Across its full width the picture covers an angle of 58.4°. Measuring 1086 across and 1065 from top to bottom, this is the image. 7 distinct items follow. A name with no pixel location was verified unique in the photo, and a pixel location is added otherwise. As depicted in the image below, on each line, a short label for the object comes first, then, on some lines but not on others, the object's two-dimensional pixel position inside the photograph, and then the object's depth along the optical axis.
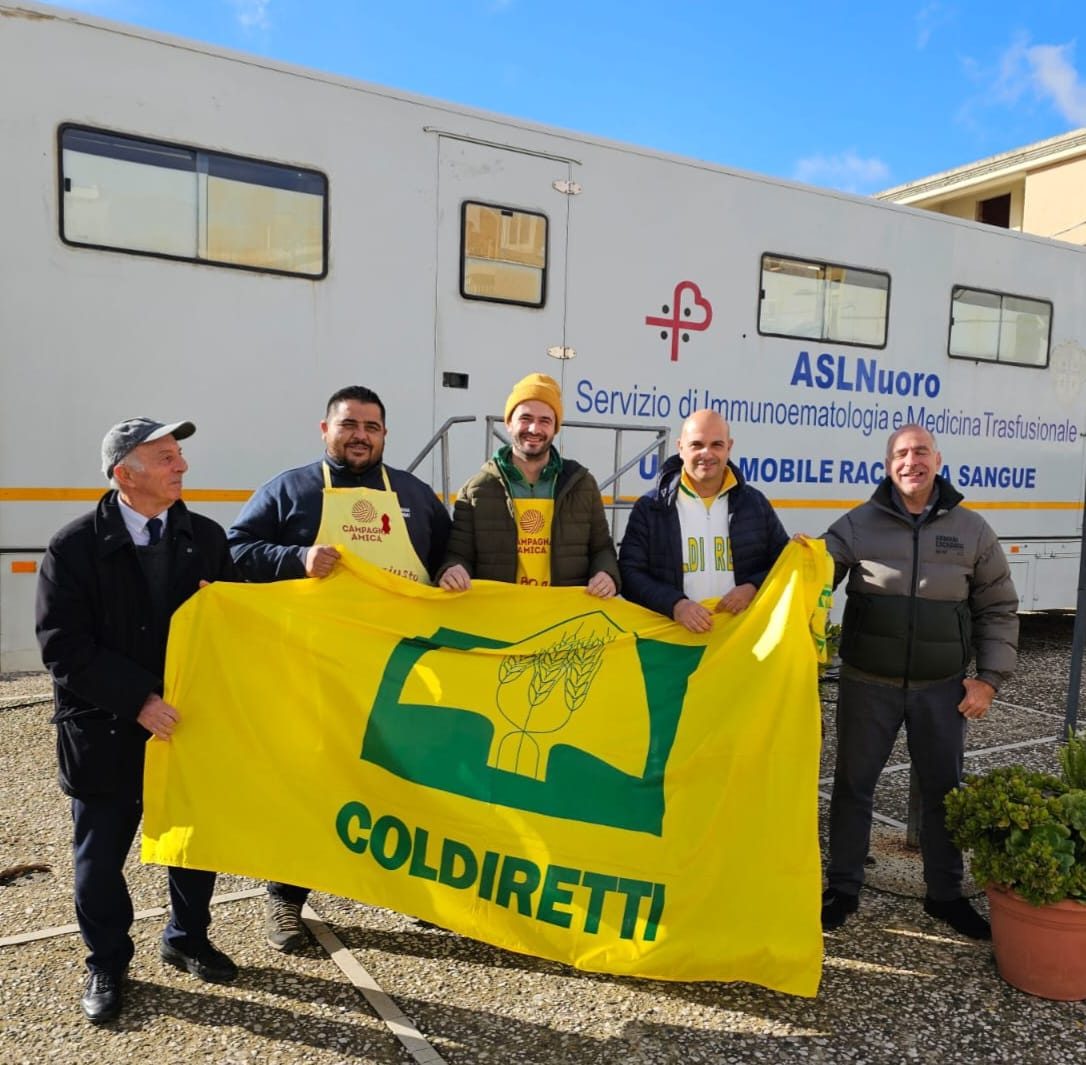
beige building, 11.41
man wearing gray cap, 2.86
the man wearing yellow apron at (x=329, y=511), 3.36
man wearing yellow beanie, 3.52
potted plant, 3.02
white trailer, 4.76
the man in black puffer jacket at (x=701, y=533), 3.51
